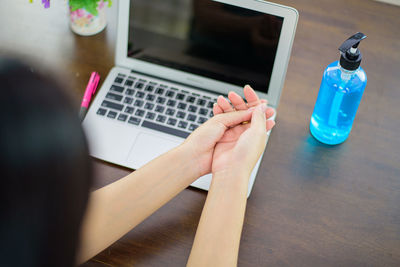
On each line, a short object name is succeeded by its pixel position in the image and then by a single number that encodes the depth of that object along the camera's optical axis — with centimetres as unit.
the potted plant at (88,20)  114
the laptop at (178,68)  96
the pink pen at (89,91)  104
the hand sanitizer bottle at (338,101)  95
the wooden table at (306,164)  87
